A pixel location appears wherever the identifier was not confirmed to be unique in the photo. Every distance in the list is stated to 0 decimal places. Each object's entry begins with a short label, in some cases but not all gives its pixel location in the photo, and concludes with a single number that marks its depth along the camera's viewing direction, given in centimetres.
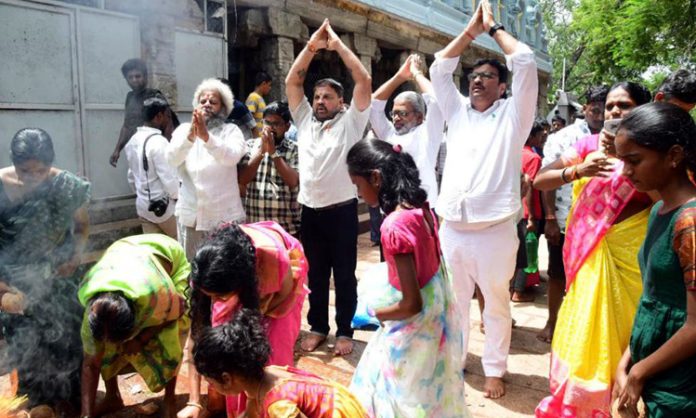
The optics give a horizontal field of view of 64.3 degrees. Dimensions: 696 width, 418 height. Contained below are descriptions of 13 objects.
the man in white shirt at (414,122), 384
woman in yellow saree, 255
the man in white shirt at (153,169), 438
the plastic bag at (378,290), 236
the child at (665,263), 164
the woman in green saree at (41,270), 303
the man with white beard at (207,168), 388
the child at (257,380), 186
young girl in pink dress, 226
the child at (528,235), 513
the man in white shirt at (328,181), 375
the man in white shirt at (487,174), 317
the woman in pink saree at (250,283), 224
